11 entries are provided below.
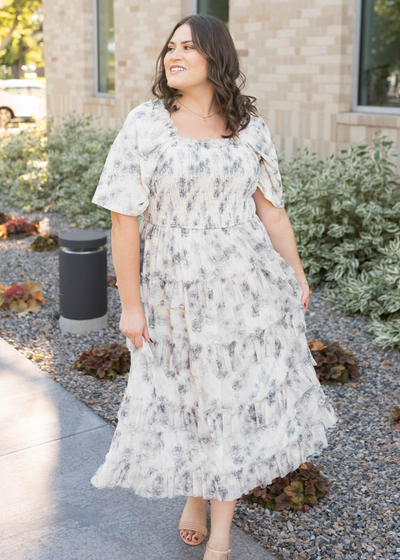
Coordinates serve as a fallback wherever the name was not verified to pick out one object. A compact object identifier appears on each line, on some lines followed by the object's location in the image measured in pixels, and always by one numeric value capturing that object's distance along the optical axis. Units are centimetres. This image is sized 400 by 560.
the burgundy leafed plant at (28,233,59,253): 767
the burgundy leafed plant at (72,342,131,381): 436
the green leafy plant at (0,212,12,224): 895
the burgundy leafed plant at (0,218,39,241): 823
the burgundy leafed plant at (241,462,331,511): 297
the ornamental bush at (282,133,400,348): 542
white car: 2483
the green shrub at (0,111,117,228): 930
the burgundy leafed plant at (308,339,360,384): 428
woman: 237
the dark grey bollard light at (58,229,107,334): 508
